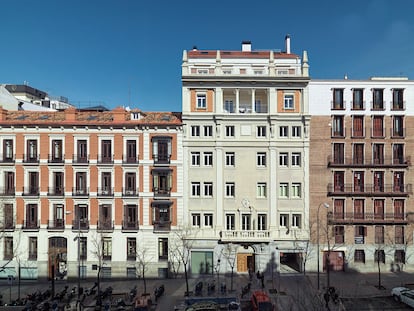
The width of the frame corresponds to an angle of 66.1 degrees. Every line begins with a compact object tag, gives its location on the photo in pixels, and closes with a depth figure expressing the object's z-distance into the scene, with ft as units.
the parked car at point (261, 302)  77.20
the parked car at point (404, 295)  85.97
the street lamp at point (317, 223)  116.78
